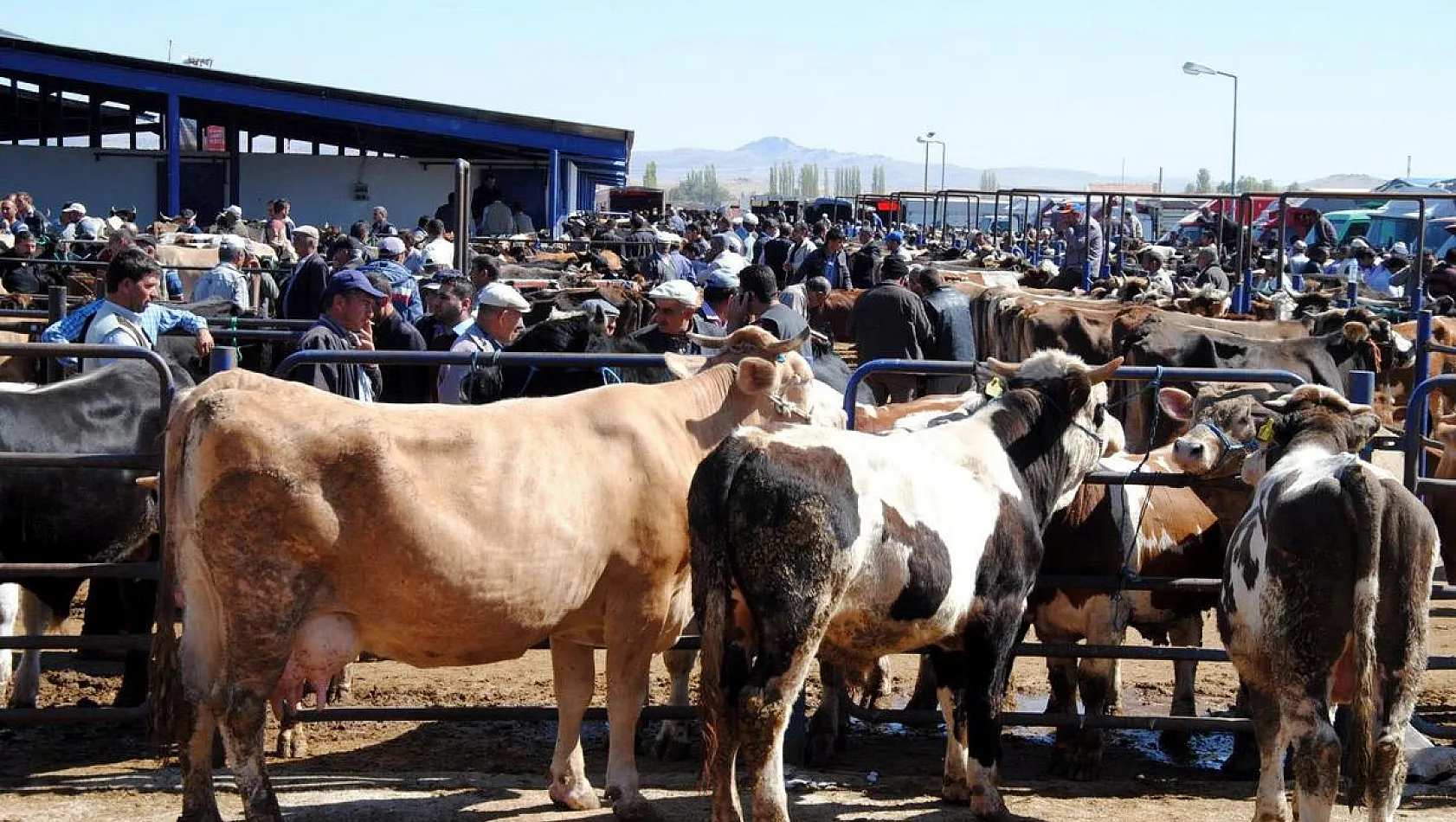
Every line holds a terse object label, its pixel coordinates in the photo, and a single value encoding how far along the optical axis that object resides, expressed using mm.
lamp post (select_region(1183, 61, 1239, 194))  47062
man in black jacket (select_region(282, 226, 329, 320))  12945
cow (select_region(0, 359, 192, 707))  7344
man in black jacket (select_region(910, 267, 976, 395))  15555
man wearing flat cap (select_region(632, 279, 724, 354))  9453
